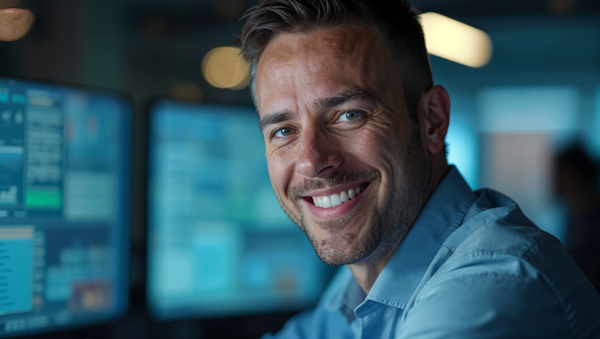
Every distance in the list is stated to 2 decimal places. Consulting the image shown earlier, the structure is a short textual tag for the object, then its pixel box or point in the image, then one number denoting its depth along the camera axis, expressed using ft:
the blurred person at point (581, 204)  7.41
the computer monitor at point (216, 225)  4.99
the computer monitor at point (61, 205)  3.36
